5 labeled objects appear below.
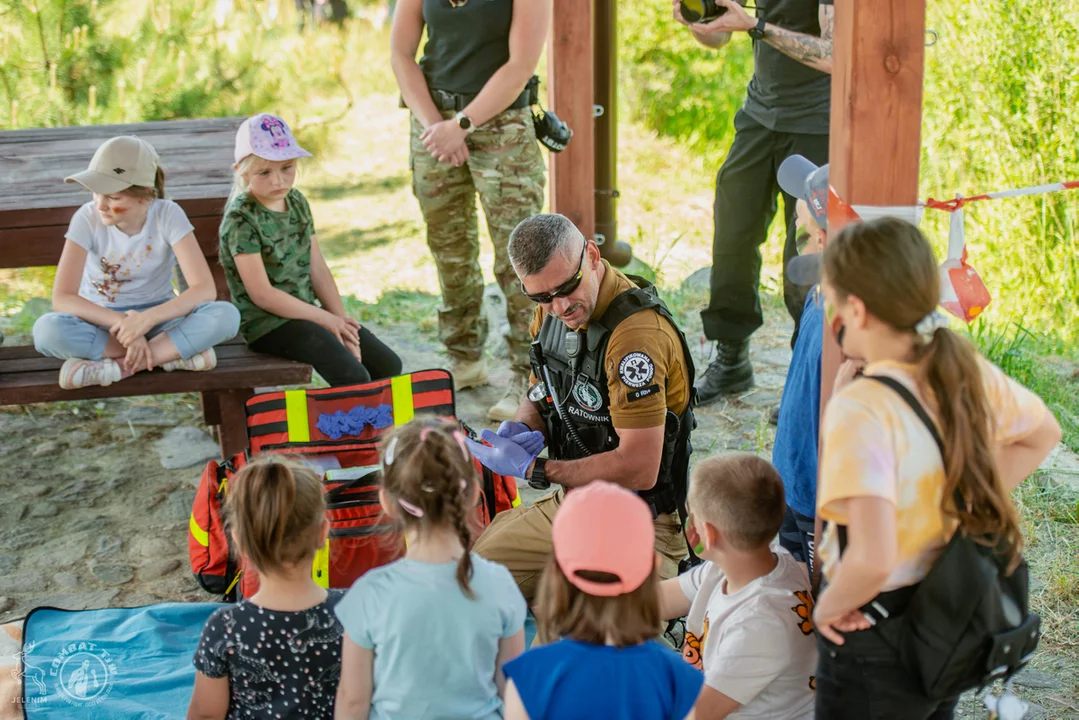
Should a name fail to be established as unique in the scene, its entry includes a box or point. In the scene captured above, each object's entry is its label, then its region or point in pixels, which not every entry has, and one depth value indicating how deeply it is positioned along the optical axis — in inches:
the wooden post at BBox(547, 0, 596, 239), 175.3
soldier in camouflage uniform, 166.6
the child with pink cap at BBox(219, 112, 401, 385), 143.6
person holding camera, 154.6
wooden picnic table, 139.9
